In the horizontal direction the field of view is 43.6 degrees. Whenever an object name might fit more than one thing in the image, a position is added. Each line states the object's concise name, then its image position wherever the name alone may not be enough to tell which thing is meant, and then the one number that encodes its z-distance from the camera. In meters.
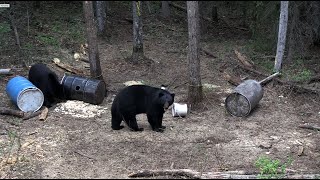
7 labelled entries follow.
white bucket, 9.66
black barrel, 10.35
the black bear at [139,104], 8.41
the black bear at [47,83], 10.33
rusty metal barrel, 9.78
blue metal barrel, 9.59
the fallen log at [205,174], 6.23
